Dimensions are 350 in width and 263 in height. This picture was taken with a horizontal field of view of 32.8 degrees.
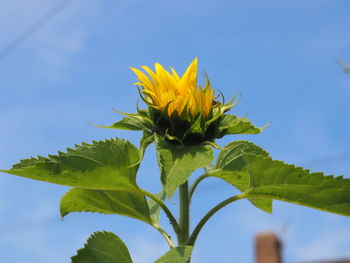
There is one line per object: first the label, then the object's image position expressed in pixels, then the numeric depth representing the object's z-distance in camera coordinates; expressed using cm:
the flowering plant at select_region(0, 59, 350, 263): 90
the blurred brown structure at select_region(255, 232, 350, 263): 884
